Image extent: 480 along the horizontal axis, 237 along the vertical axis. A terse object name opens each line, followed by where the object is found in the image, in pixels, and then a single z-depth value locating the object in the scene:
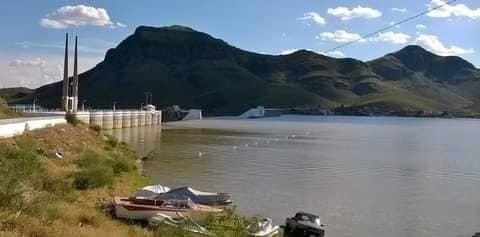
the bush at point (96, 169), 29.27
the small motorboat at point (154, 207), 24.09
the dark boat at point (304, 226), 26.42
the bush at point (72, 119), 63.31
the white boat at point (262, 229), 23.34
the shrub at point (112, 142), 57.71
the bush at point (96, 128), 68.06
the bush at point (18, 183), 15.02
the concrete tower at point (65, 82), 95.08
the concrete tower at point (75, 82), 98.23
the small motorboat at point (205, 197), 31.78
